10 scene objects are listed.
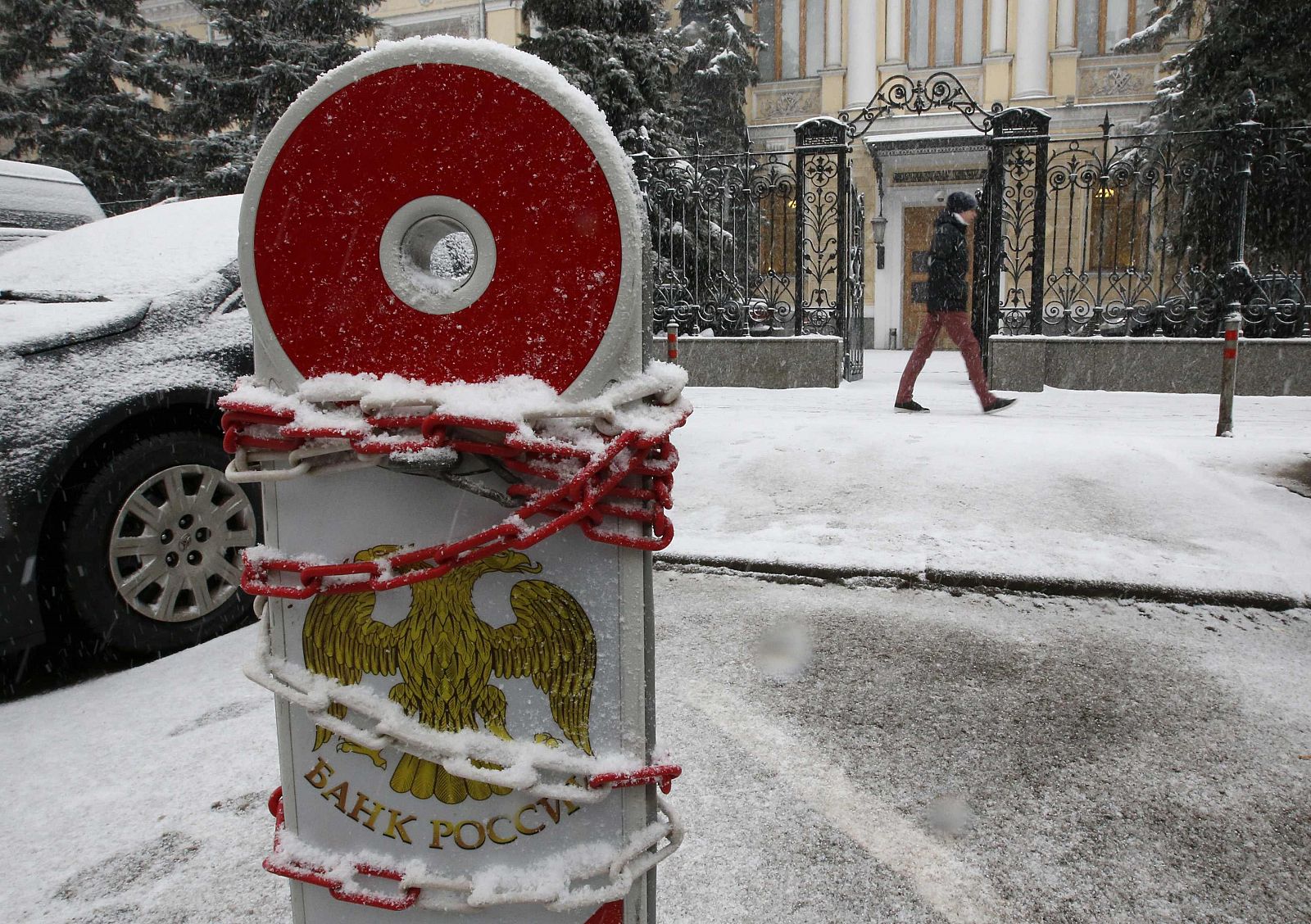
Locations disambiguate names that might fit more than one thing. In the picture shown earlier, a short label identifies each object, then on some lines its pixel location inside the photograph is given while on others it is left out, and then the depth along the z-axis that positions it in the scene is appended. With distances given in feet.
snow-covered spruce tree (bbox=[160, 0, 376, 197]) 54.24
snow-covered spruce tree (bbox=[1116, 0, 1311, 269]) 36.06
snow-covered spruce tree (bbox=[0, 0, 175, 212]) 61.57
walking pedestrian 28.50
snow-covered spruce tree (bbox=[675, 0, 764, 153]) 69.21
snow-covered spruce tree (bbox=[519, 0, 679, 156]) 49.08
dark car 10.11
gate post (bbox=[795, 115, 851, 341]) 36.06
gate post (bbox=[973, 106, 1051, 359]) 35.04
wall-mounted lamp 61.31
